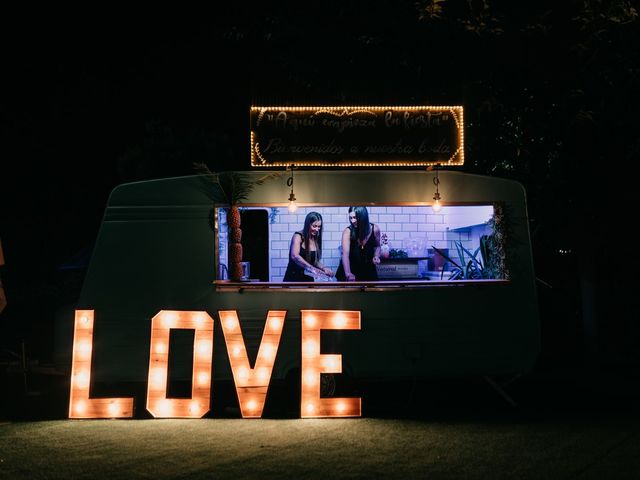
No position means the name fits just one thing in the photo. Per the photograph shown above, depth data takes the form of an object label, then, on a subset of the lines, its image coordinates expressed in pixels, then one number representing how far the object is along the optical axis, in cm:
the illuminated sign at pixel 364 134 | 782
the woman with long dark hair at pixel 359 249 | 915
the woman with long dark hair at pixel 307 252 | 917
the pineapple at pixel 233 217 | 762
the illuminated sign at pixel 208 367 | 723
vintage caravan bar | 730
